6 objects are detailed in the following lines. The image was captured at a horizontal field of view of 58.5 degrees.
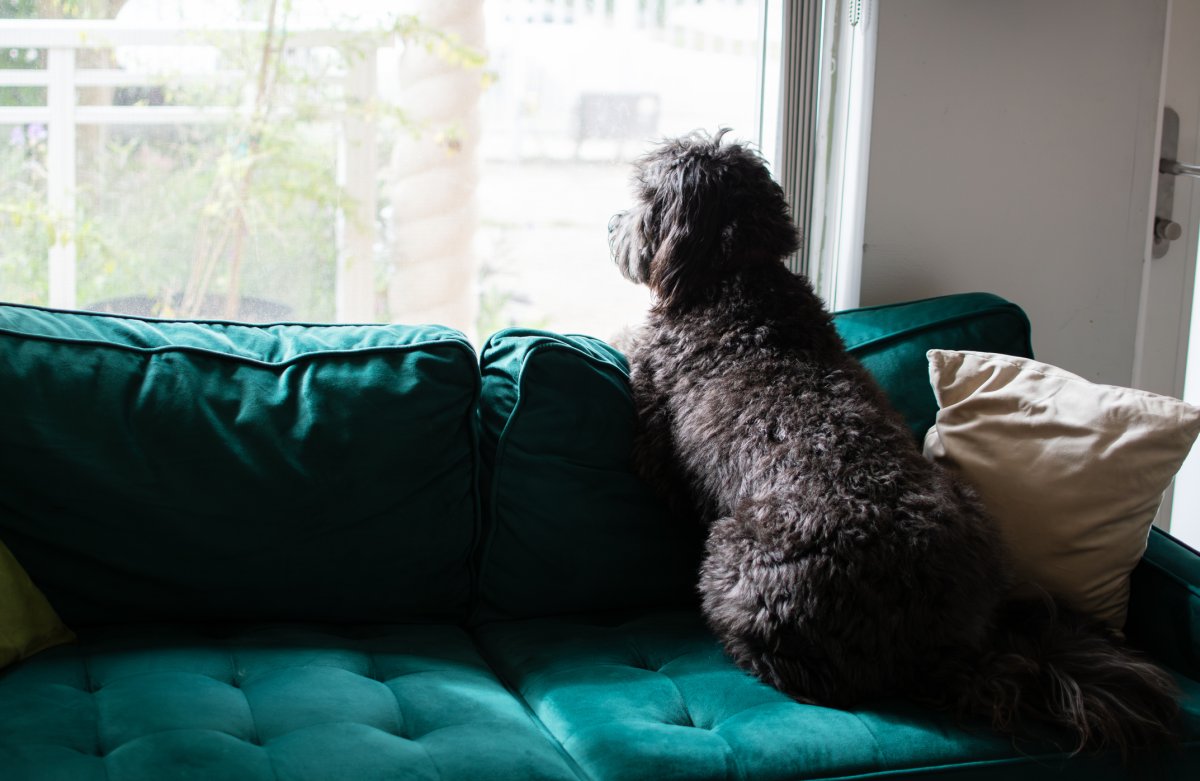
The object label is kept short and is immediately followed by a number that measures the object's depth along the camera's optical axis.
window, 2.31
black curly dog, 1.52
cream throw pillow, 1.75
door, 2.58
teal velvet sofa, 1.41
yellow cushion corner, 1.53
